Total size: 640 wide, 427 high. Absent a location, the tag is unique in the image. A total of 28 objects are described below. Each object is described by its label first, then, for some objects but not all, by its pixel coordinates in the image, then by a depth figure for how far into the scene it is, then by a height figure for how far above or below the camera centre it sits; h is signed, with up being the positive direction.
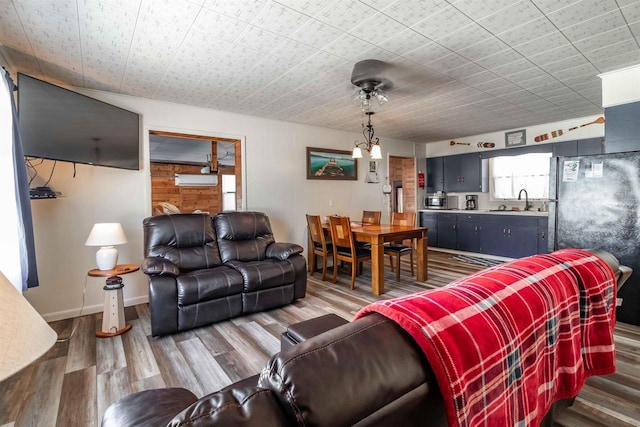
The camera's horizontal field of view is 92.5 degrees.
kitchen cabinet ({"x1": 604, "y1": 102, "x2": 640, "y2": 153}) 2.88 +0.71
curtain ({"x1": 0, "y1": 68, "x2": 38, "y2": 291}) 2.05 +0.04
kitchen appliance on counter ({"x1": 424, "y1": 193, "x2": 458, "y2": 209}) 6.48 +0.03
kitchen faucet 5.52 +0.07
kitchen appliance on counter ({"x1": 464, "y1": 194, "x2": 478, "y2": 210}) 6.09 +0.01
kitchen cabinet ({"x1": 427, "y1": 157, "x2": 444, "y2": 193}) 6.54 +0.61
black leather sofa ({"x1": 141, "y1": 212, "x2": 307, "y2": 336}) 2.71 -0.65
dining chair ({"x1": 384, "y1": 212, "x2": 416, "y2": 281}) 4.21 -0.62
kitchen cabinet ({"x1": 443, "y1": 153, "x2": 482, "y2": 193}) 5.93 +0.60
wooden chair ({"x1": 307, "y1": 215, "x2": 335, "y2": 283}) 4.32 -0.59
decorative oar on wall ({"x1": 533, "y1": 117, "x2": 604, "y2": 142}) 4.44 +1.10
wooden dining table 3.71 -0.46
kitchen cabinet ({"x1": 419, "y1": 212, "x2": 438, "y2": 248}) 6.48 -0.46
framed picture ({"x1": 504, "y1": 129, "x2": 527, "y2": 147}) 5.29 +1.12
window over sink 5.41 +0.49
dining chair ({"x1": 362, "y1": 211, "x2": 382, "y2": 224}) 5.05 -0.23
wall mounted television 2.30 +0.69
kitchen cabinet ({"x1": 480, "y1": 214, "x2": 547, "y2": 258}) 4.90 -0.56
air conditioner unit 7.26 +0.60
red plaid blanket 0.70 -0.37
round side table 2.67 -0.91
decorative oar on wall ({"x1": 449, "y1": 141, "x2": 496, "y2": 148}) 5.72 +1.09
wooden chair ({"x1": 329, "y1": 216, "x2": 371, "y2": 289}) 3.96 -0.58
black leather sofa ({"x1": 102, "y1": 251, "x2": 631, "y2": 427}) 0.52 -0.34
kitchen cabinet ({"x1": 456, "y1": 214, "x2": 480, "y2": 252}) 5.74 -0.57
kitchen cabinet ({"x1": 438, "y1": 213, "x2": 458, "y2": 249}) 6.12 -0.57
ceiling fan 2.61 +1.13
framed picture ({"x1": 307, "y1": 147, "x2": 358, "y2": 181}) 4.98 +0.67
